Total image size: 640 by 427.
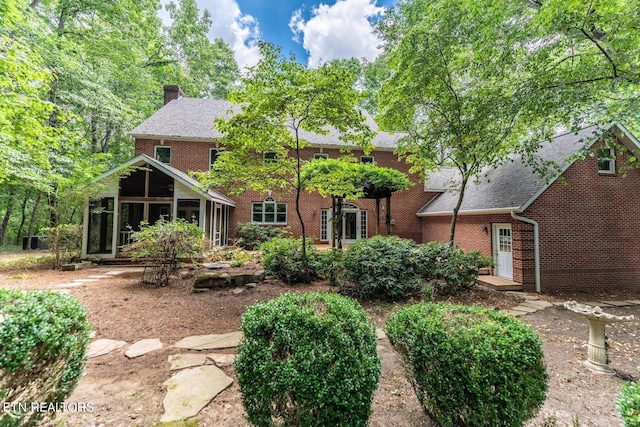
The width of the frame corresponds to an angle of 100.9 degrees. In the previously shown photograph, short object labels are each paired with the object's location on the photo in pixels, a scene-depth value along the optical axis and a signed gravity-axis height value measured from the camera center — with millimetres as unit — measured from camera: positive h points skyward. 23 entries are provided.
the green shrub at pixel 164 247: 6848 -630
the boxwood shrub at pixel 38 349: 1644 -877
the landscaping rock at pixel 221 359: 3211 -1712
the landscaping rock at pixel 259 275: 7125 -1404
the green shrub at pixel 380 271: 6098 -1094
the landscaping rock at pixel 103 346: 3546 -1752
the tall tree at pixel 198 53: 20875 +14364
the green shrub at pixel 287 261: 7250 -1062
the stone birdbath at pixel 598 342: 3547 -1594
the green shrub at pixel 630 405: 1457 -1041
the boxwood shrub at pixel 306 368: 1851 -1047
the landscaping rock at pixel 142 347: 3557 -1754
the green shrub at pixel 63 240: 8984 -645
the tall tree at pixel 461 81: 6754 +4254
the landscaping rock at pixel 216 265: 7846 -1280
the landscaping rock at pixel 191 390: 2342 -1678
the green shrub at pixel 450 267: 6711 -1082
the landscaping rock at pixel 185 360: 3154 -1710
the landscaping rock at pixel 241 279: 6910 -1457
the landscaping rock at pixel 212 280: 6609 -1455
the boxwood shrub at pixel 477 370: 1869 -1073
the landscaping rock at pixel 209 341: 3750 -1745
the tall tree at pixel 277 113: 5625 +2533
